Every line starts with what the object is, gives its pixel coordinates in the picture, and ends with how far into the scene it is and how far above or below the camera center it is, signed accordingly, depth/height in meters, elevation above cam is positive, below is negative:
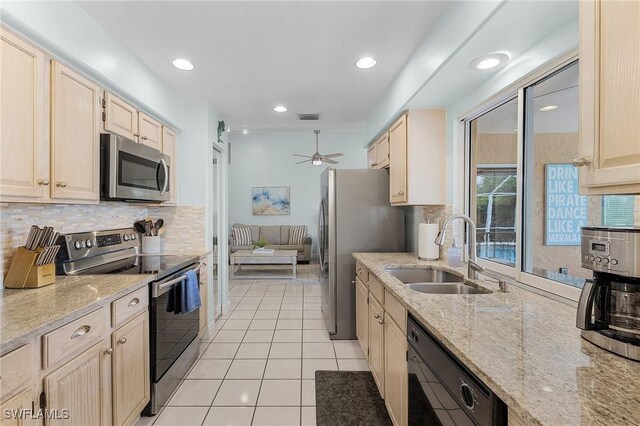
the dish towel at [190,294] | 2.29 -0.64
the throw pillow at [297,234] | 7.35 -0.53
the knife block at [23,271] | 1.58 -0.32
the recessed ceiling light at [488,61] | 1.68 +0.87
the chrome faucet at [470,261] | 1.80 -0.29
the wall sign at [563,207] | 1.56 +0.04
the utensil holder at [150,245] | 2.89 -0.32
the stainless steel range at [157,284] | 1.96 -0.49
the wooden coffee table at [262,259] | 5.77 -0.91
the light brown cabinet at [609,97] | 0.77 +0.32
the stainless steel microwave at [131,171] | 2.03 +0.30
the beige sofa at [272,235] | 7.16 -0.56
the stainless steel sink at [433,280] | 1.86 -0.46
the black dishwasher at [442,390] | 0.82 -0.58
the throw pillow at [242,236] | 7.23 -0.58
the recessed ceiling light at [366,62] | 2.32 +1.18
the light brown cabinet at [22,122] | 1.37 +0.43
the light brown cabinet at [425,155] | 2.56 +0.49
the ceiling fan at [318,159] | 5.77 +1.03
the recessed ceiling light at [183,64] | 2.36 +1.17
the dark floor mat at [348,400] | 1.92 -1.30
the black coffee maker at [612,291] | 0.84 -0.23
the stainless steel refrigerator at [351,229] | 3.12 -0.17
